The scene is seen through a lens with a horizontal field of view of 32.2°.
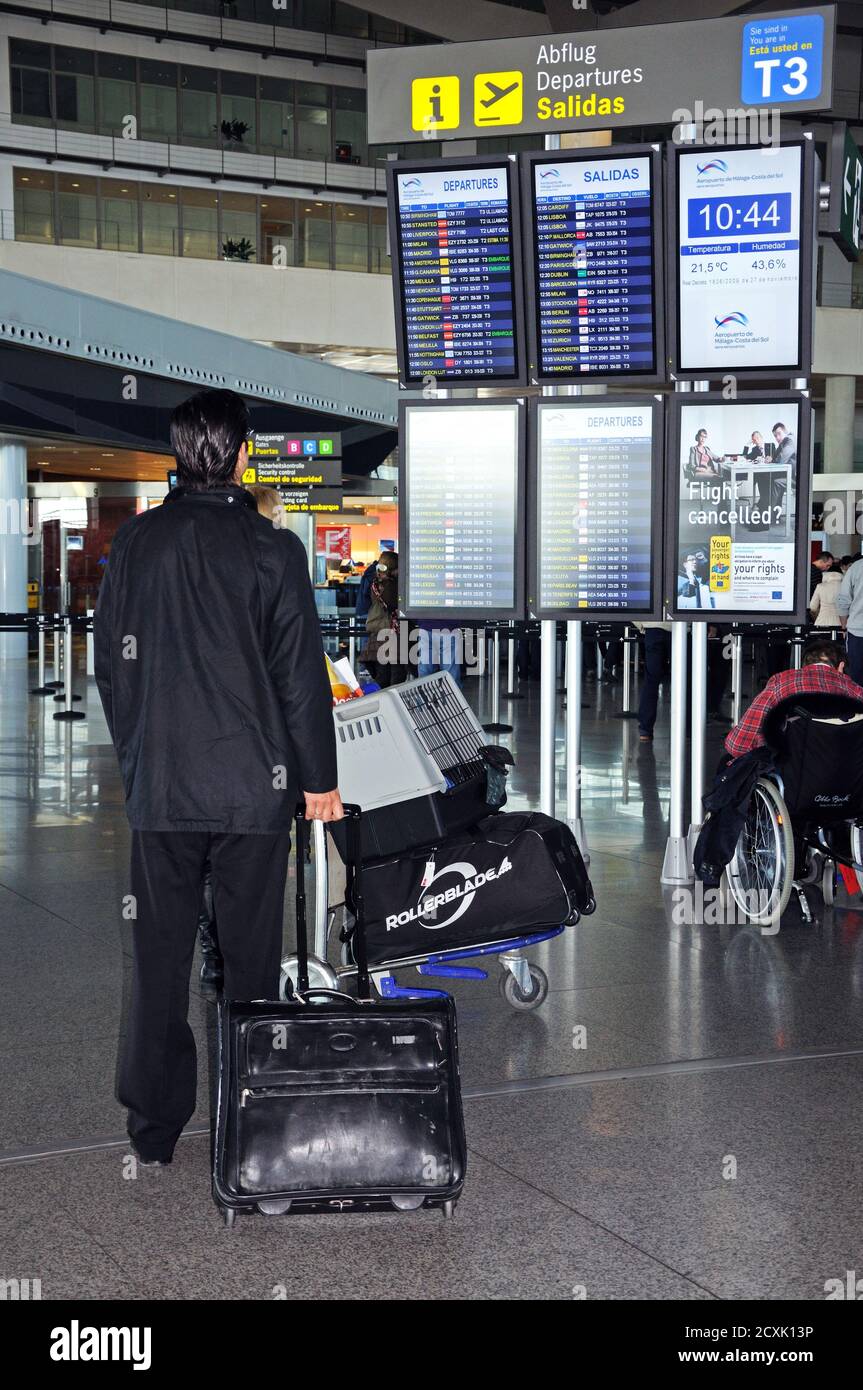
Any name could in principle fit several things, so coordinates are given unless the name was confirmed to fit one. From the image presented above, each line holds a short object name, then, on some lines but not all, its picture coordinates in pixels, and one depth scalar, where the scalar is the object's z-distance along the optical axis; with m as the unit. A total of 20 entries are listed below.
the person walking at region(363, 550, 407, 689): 16.17
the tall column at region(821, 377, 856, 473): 44.88
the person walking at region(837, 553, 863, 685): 13.53
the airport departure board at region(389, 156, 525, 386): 7.21
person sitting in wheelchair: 6.65
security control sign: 25.59
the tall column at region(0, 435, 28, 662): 26.61
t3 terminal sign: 6.72
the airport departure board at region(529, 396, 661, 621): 7.20
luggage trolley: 4.85
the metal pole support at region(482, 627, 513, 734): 15.95
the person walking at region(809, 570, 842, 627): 16.70
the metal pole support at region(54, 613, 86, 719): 16.13
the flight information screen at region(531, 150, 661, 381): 7.03
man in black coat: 3.50
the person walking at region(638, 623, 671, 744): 13.73
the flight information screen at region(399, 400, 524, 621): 7.36
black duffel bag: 4.89
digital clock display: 6.88
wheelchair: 6.43
